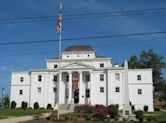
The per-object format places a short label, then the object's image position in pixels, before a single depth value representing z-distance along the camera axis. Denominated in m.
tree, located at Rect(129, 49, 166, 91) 93.12
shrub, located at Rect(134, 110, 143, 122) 36.41
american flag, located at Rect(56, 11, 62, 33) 38.19
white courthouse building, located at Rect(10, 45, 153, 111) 69.81
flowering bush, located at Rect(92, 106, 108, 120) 35.56
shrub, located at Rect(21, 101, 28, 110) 69.32
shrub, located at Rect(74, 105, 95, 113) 56.14
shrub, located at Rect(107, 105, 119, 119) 37.59
